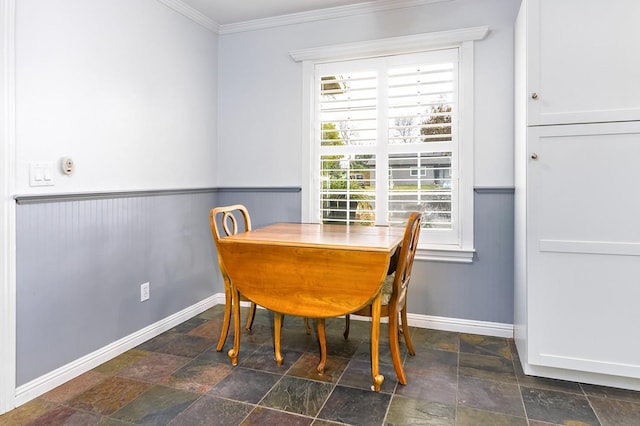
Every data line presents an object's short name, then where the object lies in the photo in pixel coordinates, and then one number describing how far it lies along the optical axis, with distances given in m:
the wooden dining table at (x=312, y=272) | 1.86
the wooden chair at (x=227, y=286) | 2.19
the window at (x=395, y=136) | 2.68
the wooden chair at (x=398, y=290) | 1.90
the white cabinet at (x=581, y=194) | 1.89
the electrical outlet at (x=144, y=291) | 2.55
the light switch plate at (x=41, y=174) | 1.86
